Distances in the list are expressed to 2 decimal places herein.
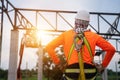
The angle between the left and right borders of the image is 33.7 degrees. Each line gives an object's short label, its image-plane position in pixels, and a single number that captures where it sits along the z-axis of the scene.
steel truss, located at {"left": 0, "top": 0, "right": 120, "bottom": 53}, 11.51
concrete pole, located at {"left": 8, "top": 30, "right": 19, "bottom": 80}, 11.01
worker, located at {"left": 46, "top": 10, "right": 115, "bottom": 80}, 2.73
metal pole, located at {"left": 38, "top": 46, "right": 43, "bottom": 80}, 17.36
